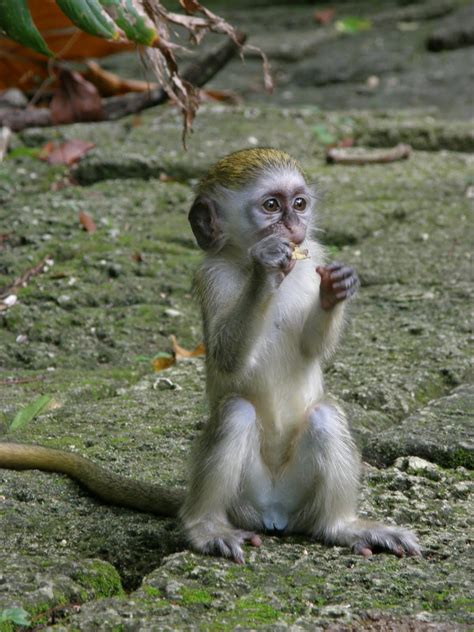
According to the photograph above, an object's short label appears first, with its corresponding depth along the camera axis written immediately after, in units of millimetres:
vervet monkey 7324
